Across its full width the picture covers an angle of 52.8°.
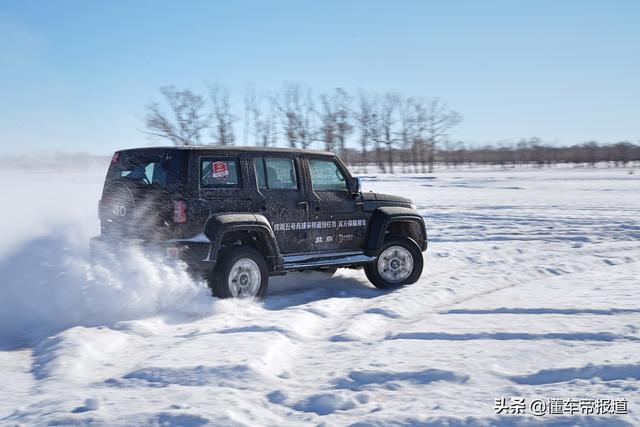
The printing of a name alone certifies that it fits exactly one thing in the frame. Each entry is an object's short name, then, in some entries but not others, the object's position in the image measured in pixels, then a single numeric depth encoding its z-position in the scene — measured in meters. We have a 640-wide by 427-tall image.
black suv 7.13
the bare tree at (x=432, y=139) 82.00
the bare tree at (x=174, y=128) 46.84
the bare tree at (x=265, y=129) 61.03
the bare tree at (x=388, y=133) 78.55
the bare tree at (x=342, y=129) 64.19
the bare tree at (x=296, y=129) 58.33
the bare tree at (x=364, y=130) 76.06
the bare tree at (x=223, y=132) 52.51
